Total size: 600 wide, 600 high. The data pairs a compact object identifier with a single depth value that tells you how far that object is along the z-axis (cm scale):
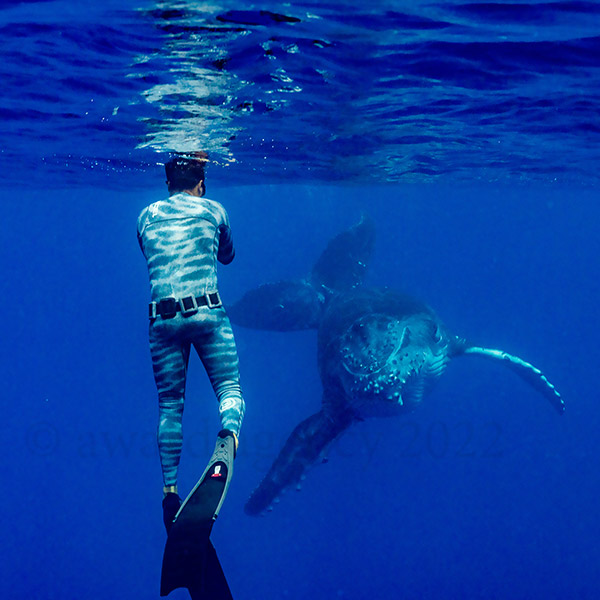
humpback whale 1021
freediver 581
